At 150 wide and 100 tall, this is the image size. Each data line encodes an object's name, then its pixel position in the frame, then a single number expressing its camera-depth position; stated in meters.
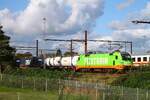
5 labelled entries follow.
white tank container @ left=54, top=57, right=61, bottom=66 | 76.52
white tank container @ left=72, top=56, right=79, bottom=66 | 70.21
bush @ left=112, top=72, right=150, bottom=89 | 45.92
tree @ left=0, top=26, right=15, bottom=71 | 76.85
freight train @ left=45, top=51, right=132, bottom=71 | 59.35
